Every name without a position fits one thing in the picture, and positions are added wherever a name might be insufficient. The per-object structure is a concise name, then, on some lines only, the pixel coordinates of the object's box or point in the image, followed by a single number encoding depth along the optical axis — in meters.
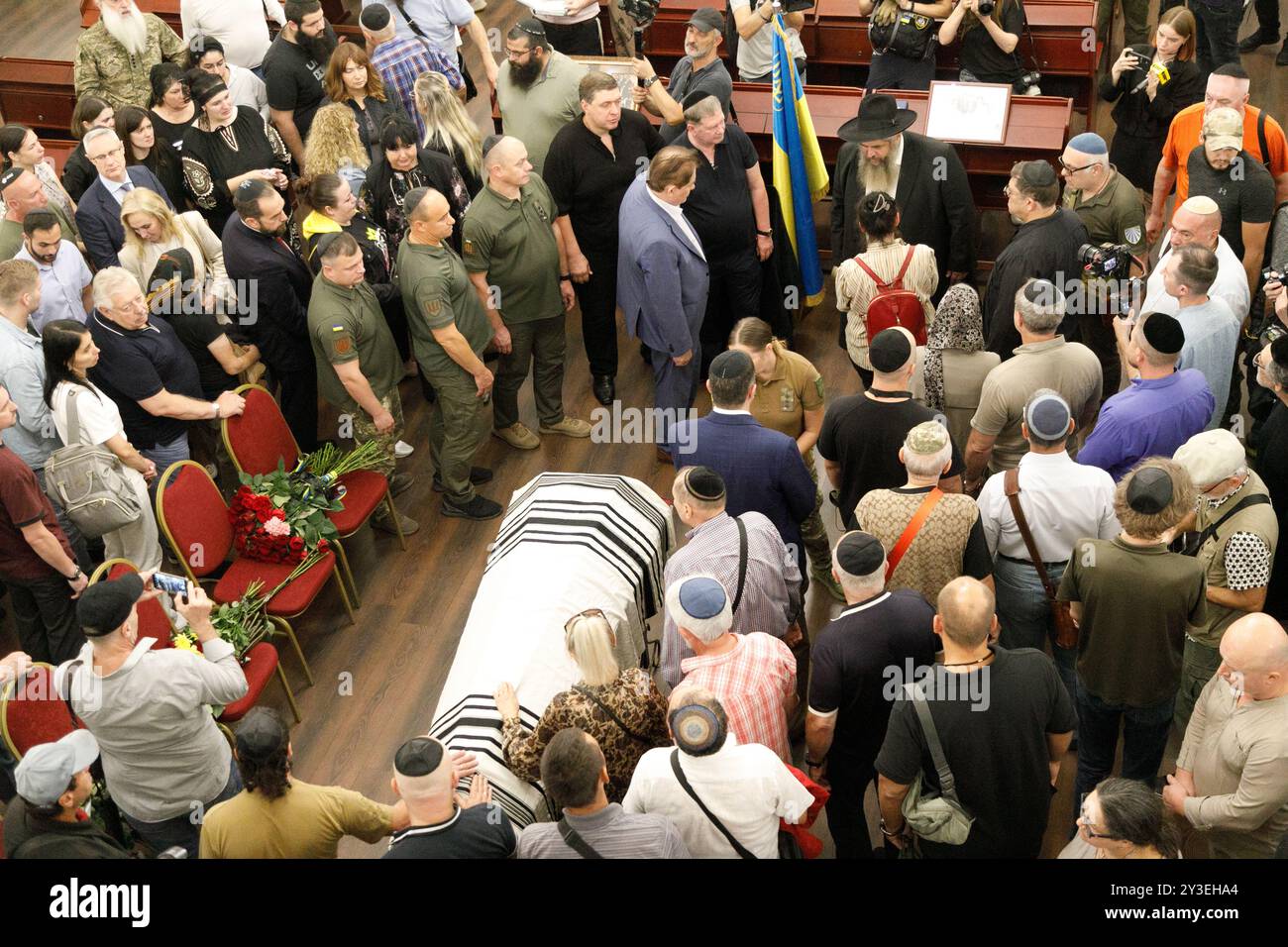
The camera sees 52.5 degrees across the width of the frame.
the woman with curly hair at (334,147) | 6.34
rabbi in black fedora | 5.99
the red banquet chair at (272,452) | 5.61
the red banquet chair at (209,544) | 5.19
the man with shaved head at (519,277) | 5.89
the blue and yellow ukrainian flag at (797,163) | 6.72
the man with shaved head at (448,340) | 5.62
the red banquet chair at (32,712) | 4.31
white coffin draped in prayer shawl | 4.14
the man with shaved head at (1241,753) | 3.53
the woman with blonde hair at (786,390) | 4.90
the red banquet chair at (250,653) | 4.75
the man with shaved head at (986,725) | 3.57
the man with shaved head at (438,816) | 3.50
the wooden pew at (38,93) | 8.16
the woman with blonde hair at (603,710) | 3.84
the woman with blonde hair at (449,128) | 6.44
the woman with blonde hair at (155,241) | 5.76
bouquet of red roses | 5.43
